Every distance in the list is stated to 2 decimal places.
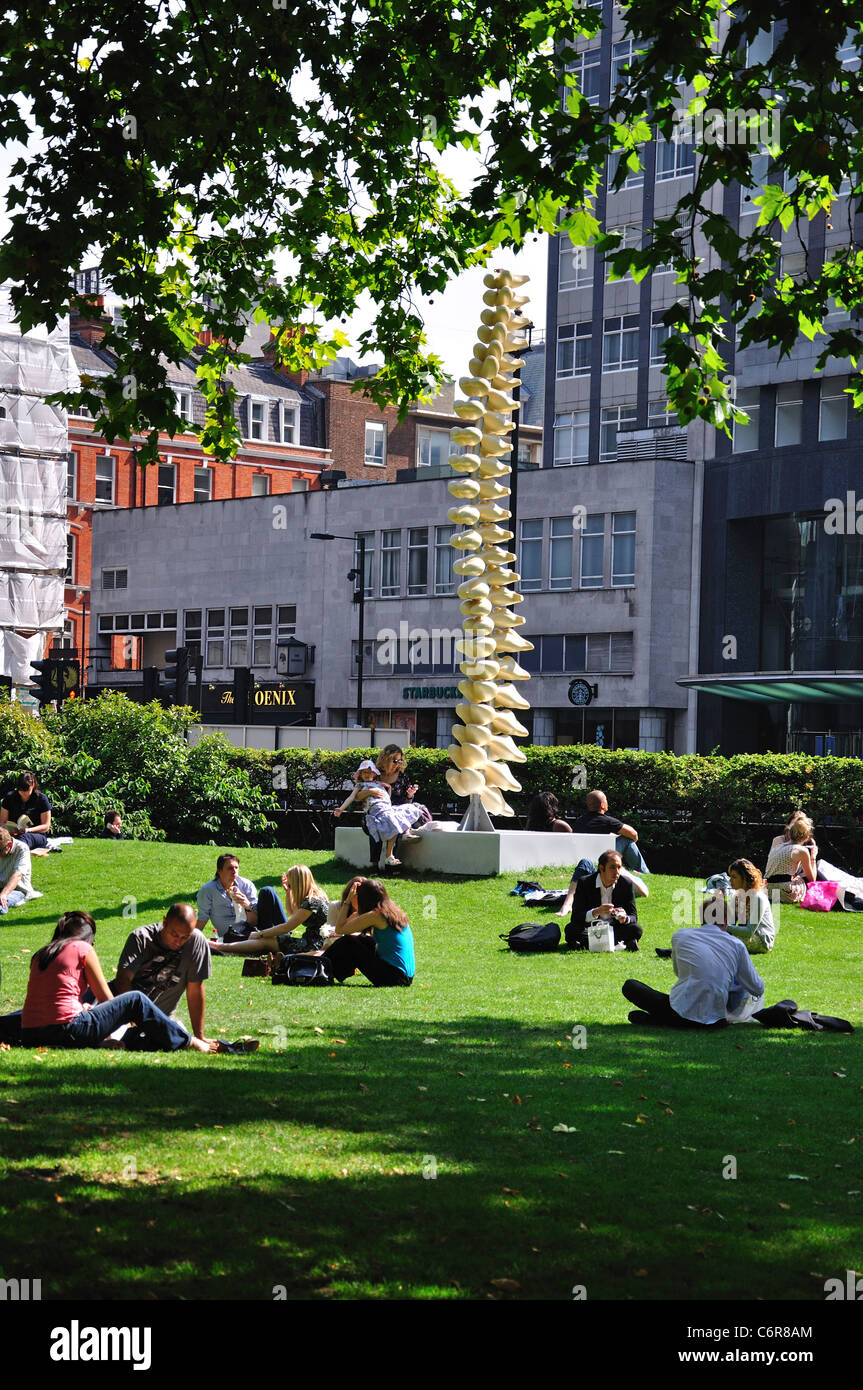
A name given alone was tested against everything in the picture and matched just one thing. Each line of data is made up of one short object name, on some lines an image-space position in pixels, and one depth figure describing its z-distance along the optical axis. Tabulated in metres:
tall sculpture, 22.45
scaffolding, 50.72
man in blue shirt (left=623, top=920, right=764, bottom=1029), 11.93
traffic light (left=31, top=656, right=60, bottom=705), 34.62
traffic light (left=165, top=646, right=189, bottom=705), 33.00
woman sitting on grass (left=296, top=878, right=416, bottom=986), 14.21
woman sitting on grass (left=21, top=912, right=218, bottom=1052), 10.38
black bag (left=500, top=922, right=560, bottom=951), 17.33
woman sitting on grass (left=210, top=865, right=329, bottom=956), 16.12
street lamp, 59.53
